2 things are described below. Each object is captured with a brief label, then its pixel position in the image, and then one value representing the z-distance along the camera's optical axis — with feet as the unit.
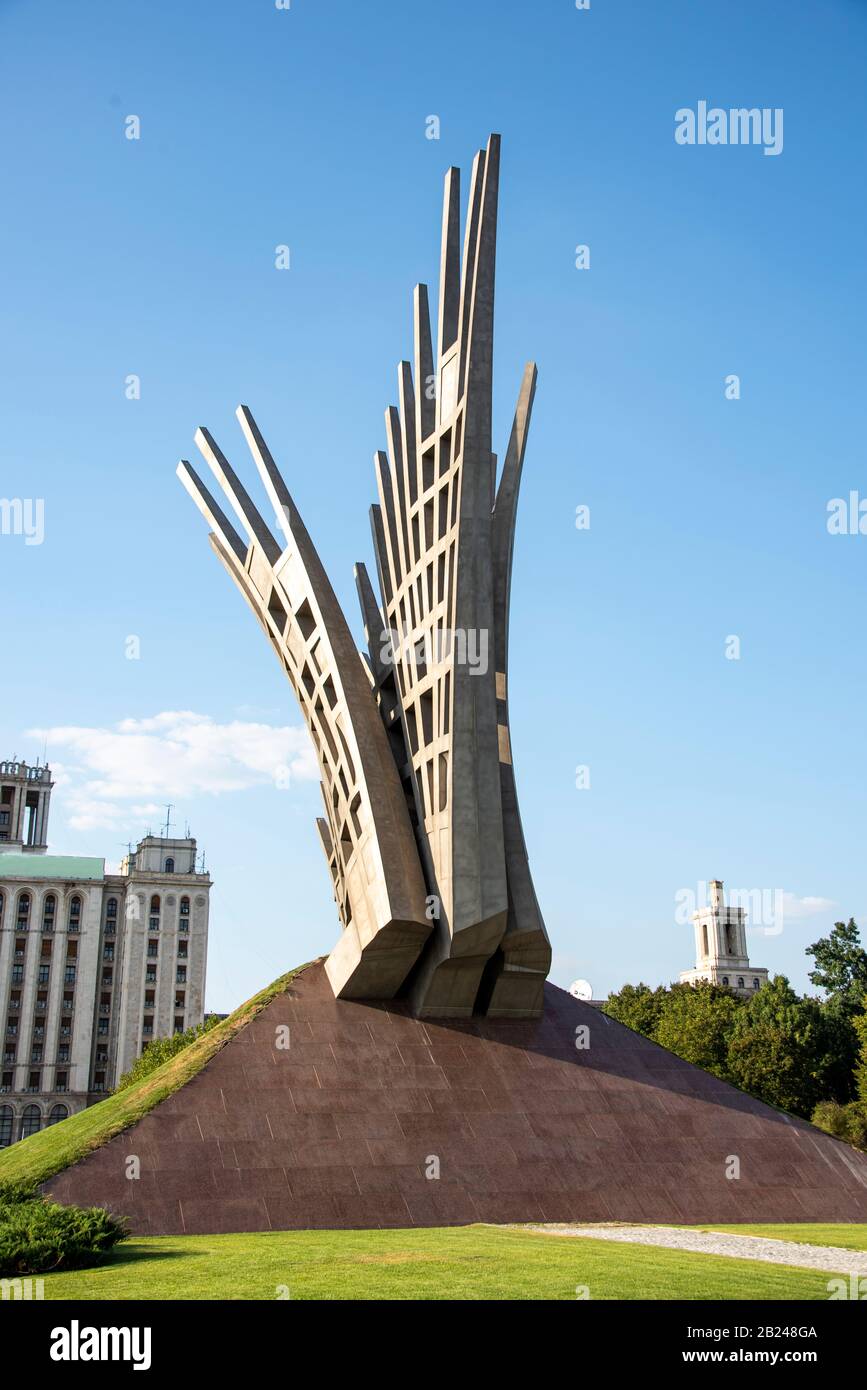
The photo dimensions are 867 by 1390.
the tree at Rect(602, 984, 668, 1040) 188.34
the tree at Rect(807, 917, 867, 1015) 194.29
